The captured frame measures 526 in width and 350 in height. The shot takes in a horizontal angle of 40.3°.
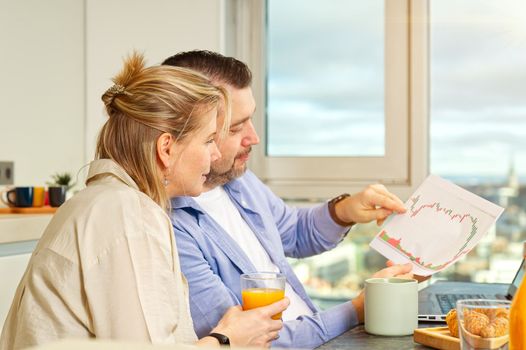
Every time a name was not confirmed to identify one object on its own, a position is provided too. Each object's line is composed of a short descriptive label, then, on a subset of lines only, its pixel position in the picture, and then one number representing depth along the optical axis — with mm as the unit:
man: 1606
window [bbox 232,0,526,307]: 3217
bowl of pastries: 979
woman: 1148
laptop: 1726
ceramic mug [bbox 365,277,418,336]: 1459
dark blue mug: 2666
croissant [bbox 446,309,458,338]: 1350
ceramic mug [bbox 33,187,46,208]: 2705
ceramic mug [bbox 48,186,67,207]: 2738
